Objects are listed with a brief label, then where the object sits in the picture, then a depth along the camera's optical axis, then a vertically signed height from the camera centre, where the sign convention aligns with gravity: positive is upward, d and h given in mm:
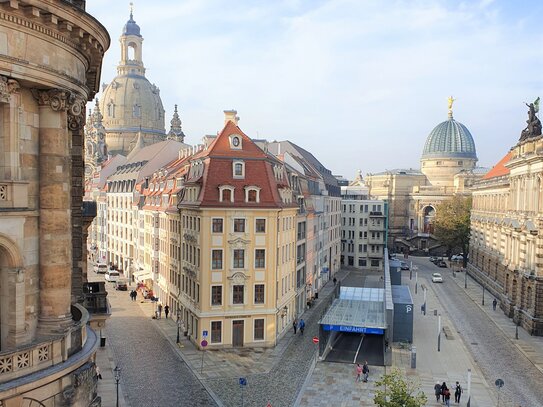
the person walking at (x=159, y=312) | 57847 -13497
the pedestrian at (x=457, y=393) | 34719 -12977
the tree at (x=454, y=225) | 110500 -6853
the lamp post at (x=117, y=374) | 31847 -11107
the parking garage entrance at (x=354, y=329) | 43188 -11007
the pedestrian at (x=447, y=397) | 34500 -13140
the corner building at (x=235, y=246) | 45250 -4869
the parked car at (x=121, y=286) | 74994 -13869
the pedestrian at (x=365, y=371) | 38522 -12959
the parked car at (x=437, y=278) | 86688 -14070
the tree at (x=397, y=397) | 27114 -10516
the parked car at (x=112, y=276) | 80688 -13473
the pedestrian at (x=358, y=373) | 38534 -13089
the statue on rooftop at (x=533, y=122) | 60344 +7978
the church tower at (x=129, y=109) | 155125 +22671
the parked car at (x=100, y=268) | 89312 -13609
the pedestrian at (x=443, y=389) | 34844 -12831
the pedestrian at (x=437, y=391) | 35131 -13014
